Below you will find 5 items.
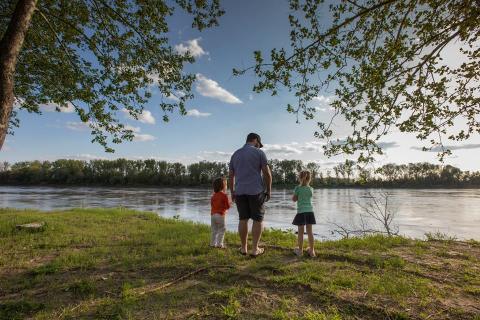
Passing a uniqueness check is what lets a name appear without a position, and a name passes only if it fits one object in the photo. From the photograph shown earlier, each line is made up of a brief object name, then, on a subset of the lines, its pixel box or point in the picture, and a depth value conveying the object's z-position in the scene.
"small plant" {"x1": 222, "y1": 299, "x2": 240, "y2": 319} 3.26
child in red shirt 6.67
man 5.56
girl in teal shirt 5.82
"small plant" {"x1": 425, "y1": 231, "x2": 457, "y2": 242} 7.96
